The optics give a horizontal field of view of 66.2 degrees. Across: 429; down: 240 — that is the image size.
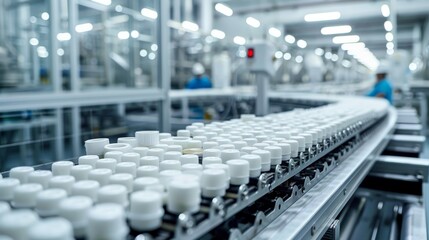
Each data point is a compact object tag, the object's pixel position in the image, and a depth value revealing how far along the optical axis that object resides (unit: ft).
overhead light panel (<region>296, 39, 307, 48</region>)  33.50
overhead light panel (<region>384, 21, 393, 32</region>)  23.04
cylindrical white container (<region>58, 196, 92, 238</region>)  1.20
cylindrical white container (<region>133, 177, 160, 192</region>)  1.48
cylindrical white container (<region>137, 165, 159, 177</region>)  1.68
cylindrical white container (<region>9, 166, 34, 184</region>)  1.65
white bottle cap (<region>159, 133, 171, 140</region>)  2.80
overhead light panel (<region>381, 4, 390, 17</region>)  18.57
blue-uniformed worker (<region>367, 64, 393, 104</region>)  12.57
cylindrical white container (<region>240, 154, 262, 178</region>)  1.85
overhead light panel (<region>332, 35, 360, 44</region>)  30.29
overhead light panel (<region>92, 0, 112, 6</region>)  6.30
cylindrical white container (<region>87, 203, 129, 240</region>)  1.10
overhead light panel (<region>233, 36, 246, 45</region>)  23.53
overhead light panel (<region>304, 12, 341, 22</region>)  21.12
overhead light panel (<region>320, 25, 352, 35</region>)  25.42
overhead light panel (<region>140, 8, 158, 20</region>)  10.11
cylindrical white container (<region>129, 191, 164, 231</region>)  1.23
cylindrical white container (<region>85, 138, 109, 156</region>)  2.29
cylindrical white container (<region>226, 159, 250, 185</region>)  1.72
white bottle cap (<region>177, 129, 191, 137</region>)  2.94
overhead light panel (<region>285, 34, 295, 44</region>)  29.58
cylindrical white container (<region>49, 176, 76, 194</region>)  1.46
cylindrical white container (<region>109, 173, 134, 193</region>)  1.51
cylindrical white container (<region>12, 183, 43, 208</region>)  1.37
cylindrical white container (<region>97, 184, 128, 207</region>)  1.32
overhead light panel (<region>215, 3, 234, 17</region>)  15.78
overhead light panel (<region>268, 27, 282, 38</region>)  23.25
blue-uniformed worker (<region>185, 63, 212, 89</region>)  16.75
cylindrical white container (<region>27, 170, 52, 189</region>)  1.55
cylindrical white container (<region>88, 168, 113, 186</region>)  1.57
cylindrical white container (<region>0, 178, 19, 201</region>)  1.47
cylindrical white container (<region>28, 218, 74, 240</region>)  1.01
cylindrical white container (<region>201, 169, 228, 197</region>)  1.53
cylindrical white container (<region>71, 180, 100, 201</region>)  1.39
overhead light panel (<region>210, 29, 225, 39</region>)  21.04
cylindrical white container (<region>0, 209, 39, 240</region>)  1.09
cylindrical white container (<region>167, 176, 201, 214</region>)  1.35
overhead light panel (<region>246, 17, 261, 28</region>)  18.16
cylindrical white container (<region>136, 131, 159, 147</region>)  2.47
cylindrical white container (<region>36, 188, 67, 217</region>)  1.28
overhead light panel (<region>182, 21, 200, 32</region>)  16.57
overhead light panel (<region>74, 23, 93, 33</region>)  14.59
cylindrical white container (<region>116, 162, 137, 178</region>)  1.70
